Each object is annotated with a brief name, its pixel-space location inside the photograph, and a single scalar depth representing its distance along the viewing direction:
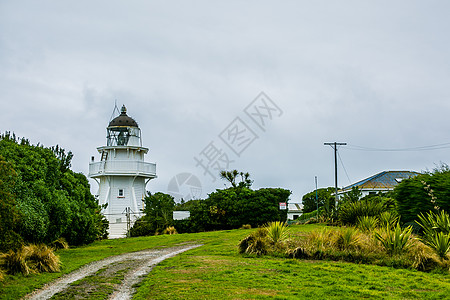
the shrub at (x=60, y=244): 21.44
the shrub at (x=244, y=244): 16.42
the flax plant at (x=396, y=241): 13.94
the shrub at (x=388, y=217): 19.17
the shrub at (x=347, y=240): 14.75
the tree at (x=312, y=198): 61.66
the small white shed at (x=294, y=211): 72.79
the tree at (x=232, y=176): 49.88
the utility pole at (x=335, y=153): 42.28
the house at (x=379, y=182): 55.50
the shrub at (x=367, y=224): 18.42
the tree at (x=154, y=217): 34.22
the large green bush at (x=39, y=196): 13.32
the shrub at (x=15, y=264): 12.73
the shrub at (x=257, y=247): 15.88
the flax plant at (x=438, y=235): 13.14
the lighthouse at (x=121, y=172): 37.84
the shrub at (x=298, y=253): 14.90
